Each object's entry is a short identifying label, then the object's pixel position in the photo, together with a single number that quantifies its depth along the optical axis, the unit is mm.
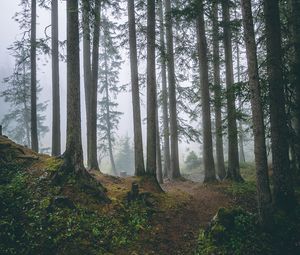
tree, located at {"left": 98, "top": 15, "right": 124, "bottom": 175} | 36531
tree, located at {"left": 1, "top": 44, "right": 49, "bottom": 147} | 37419
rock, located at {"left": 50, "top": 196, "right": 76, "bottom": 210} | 9562
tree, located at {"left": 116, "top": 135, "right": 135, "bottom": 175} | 58156
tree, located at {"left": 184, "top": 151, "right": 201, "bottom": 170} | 36469
